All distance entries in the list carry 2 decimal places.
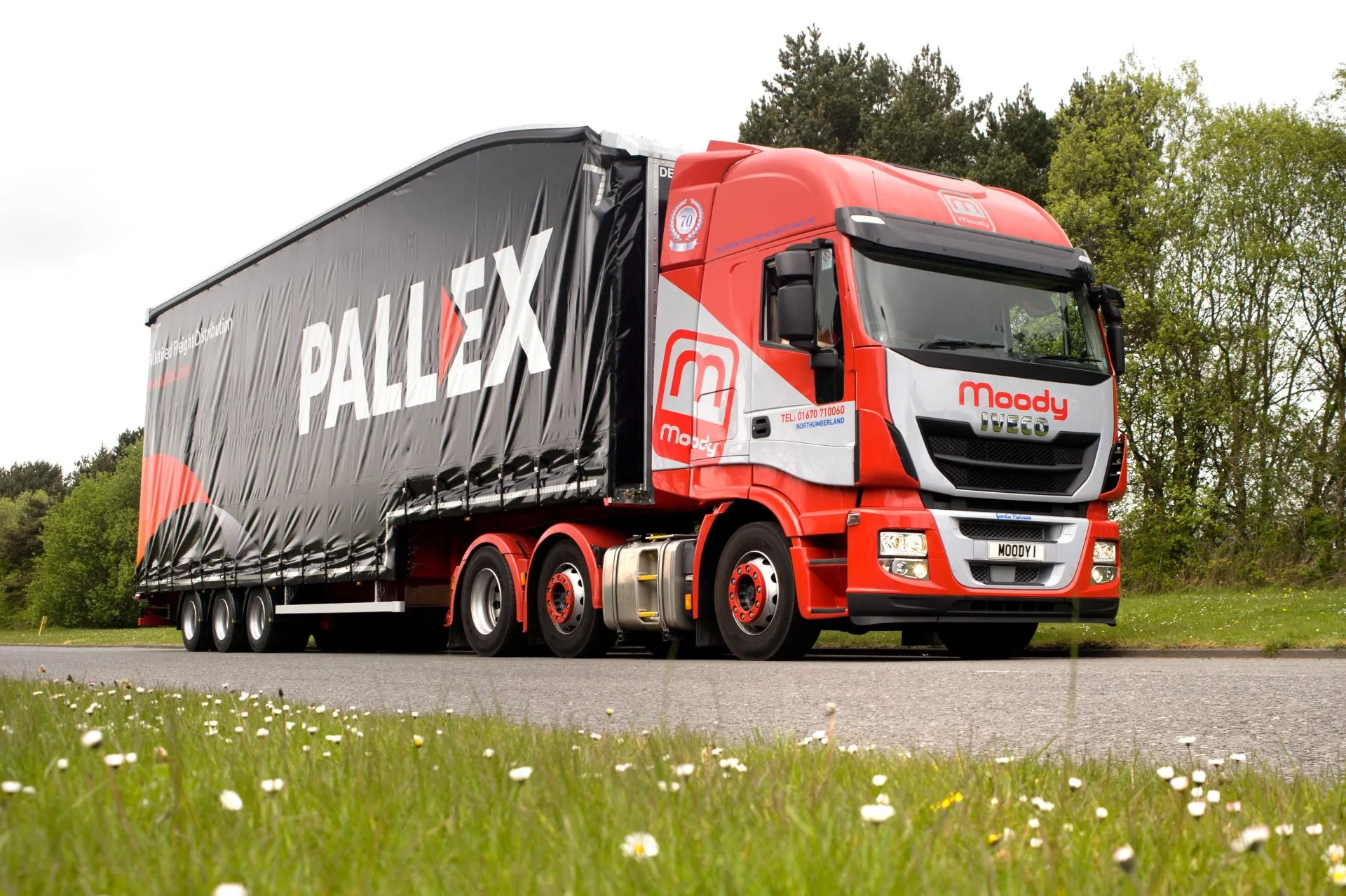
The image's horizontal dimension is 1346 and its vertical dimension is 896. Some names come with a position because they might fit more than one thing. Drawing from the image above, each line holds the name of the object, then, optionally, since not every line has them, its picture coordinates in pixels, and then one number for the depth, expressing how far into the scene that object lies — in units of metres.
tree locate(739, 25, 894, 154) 41.88
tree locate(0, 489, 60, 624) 81.44
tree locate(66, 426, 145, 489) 91.88
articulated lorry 10.18
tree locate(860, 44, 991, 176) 40.06
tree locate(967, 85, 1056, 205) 37.50
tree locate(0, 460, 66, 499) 108.81
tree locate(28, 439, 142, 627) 73.12
